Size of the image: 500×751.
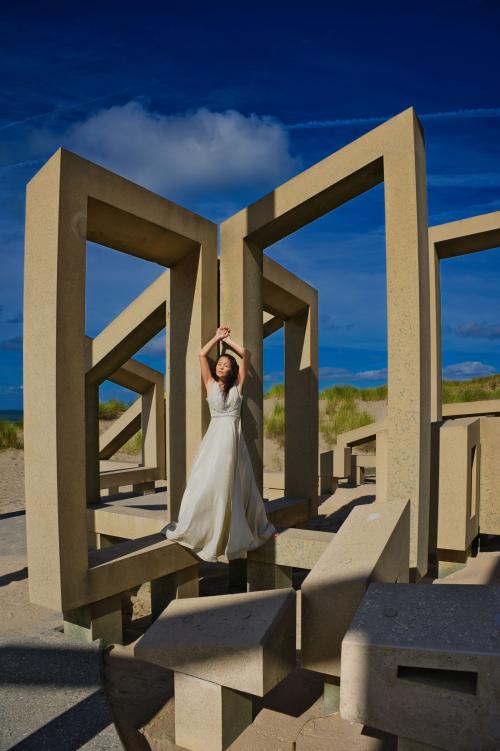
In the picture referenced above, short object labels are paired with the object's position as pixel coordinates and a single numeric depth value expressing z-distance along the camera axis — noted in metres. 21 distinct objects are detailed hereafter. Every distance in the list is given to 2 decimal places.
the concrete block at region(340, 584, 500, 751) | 2.64
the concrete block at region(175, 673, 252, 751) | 3.54
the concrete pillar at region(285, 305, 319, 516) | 8.20
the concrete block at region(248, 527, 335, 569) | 5.62
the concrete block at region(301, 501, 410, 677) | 3.82
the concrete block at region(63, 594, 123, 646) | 5.03
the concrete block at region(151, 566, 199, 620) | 5.97
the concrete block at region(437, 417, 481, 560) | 6.32
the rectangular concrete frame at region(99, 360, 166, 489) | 11.91
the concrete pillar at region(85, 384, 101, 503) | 8.37
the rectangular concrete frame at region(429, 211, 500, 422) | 7.67
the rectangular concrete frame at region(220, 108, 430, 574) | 5.12
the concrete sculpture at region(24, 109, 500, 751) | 2.95
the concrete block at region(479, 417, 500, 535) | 7.20
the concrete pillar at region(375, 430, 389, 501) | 7.08
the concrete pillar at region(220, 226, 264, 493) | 6.40
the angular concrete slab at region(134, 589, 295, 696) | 3.42
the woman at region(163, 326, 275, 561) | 5.46
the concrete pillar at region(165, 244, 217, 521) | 6.29
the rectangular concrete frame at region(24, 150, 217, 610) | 4.60
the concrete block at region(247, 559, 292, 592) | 5.99
